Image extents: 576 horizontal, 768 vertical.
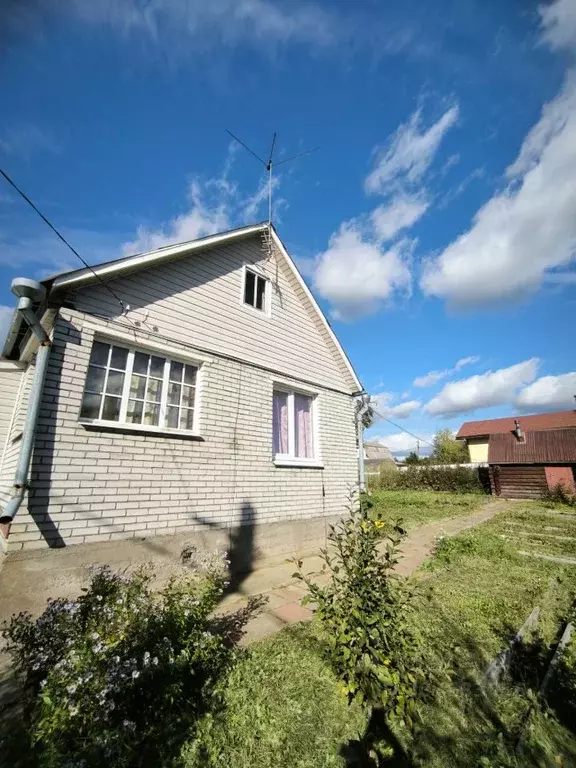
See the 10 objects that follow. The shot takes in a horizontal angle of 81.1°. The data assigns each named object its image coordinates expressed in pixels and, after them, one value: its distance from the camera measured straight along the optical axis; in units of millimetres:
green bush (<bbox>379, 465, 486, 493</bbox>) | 23547
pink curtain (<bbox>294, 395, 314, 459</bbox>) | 8586
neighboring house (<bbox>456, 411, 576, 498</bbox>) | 18859
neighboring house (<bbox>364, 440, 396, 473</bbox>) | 57506
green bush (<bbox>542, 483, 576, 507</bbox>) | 17734
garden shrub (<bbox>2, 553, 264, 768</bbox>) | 2246
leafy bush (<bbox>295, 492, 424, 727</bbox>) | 2605
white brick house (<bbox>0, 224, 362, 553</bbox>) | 4820
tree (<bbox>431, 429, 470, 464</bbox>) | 38962
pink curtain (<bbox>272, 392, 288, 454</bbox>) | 8031
